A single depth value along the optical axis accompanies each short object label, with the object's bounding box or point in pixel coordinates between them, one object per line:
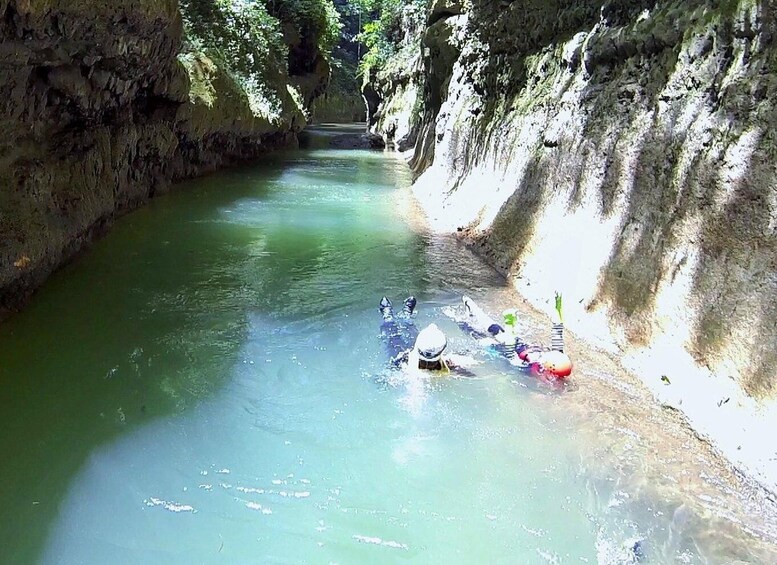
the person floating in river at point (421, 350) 5.63
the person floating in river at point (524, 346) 5.64
